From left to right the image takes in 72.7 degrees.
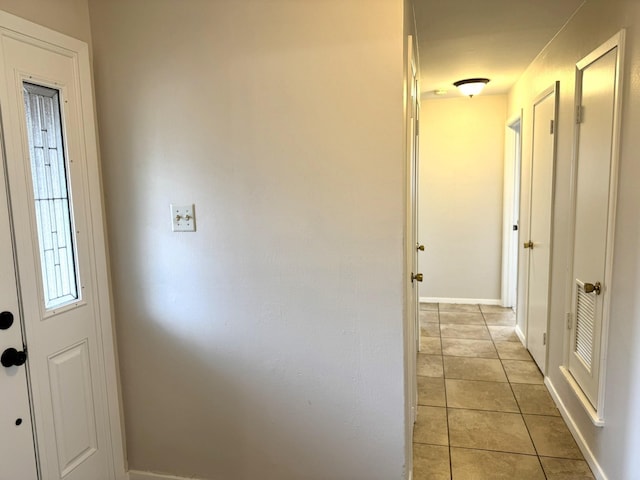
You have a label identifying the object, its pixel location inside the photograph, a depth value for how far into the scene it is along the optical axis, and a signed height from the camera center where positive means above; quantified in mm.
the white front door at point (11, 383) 1501 -640
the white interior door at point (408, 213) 1934 -114
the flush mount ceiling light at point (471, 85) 3965 +970
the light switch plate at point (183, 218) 1879 -84
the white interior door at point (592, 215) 1990 -137
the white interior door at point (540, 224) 2947 -255
